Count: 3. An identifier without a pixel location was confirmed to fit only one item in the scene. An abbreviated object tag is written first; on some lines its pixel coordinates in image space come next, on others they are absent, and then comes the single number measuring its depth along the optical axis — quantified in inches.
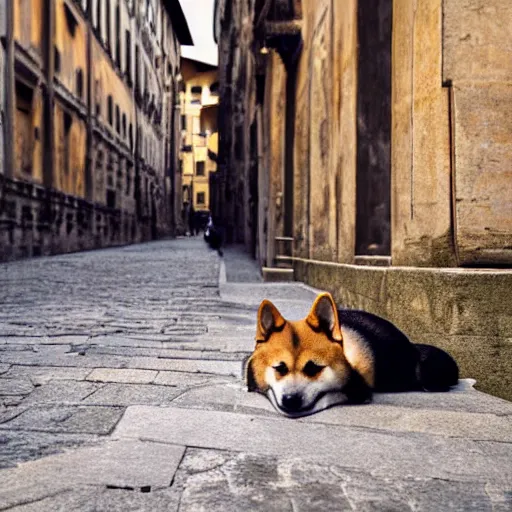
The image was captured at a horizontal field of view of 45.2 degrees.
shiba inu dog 110.3
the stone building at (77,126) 552.9
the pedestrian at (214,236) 848.9
